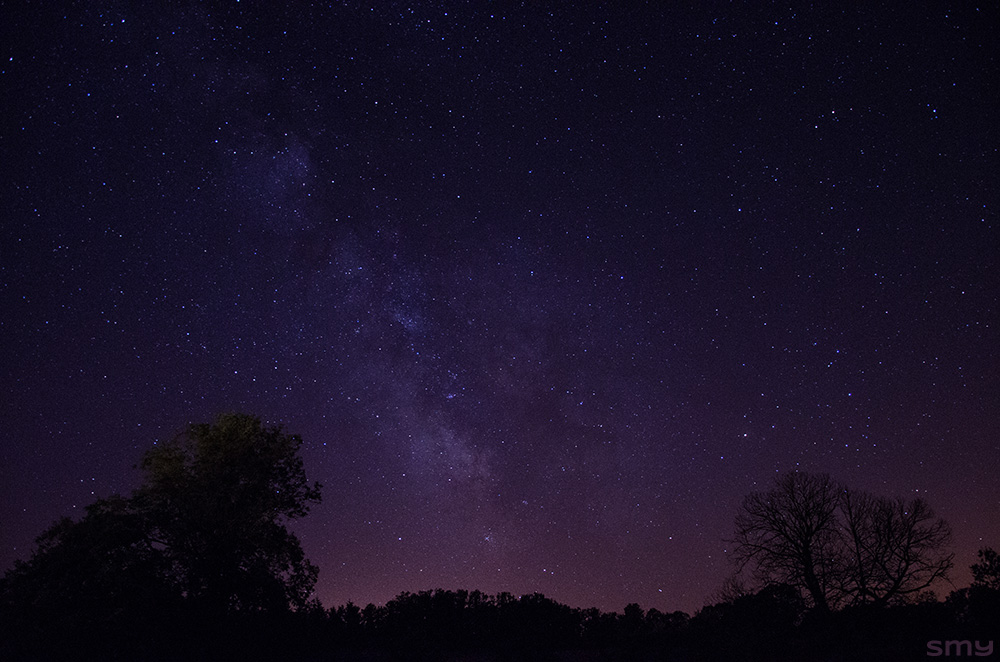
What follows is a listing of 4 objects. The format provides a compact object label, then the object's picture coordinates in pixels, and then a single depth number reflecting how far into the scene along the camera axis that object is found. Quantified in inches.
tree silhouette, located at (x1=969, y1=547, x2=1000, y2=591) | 757.9
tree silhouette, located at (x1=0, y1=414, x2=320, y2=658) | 665.6
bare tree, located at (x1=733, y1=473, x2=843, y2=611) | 840.9
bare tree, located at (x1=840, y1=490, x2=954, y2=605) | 797.9
